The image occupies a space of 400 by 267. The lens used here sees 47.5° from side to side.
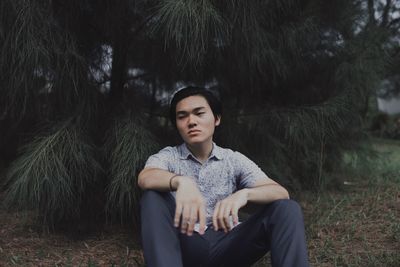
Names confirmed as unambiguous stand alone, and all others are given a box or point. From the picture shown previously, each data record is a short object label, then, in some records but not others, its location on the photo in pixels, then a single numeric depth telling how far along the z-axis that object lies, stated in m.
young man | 1.54
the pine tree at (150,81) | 2.07
